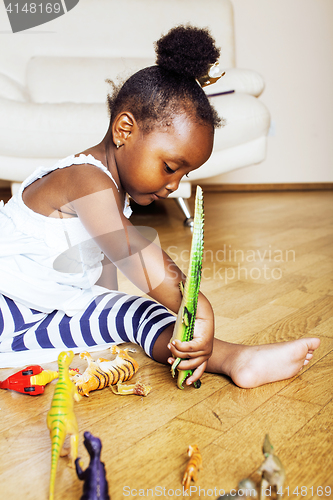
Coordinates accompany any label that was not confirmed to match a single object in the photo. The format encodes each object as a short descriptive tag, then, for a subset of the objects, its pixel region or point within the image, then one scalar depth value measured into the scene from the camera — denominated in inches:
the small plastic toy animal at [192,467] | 17.6
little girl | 26.7
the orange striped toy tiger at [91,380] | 25.4
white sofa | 69.5
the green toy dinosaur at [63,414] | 17.0
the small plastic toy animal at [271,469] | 15.8
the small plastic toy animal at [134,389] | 25.2
